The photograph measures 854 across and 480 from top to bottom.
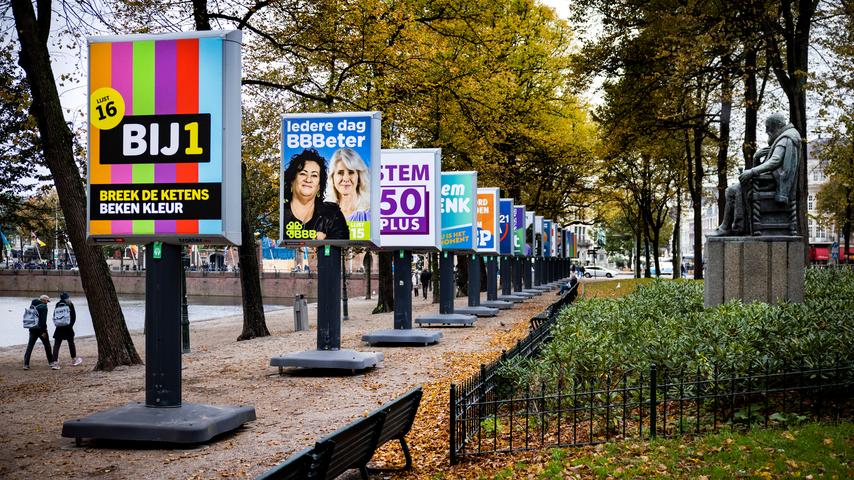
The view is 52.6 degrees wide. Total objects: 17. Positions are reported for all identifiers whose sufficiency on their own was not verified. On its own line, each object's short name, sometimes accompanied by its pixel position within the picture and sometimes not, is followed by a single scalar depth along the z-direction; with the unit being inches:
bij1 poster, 435.5
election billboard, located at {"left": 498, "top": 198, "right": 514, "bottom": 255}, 1475.1
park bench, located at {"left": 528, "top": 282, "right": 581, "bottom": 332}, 775.2
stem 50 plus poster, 883.4
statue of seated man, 706.2
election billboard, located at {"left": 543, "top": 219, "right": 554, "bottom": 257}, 2225.1
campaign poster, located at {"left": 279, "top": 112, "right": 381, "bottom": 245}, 679.1
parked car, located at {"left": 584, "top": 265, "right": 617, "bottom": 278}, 4199.8
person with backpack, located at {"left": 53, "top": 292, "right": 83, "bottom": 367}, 864.9
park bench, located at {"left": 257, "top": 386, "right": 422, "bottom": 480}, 250.1
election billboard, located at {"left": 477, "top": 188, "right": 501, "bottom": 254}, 1267.2
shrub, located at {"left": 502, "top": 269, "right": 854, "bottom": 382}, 406.0
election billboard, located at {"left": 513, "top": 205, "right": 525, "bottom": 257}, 1611.7
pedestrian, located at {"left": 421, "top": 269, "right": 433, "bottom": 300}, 2347.9
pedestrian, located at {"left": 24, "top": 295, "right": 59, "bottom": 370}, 850.1
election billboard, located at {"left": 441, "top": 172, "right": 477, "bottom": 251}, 1090.7
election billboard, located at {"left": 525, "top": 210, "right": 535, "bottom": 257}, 1841.5
